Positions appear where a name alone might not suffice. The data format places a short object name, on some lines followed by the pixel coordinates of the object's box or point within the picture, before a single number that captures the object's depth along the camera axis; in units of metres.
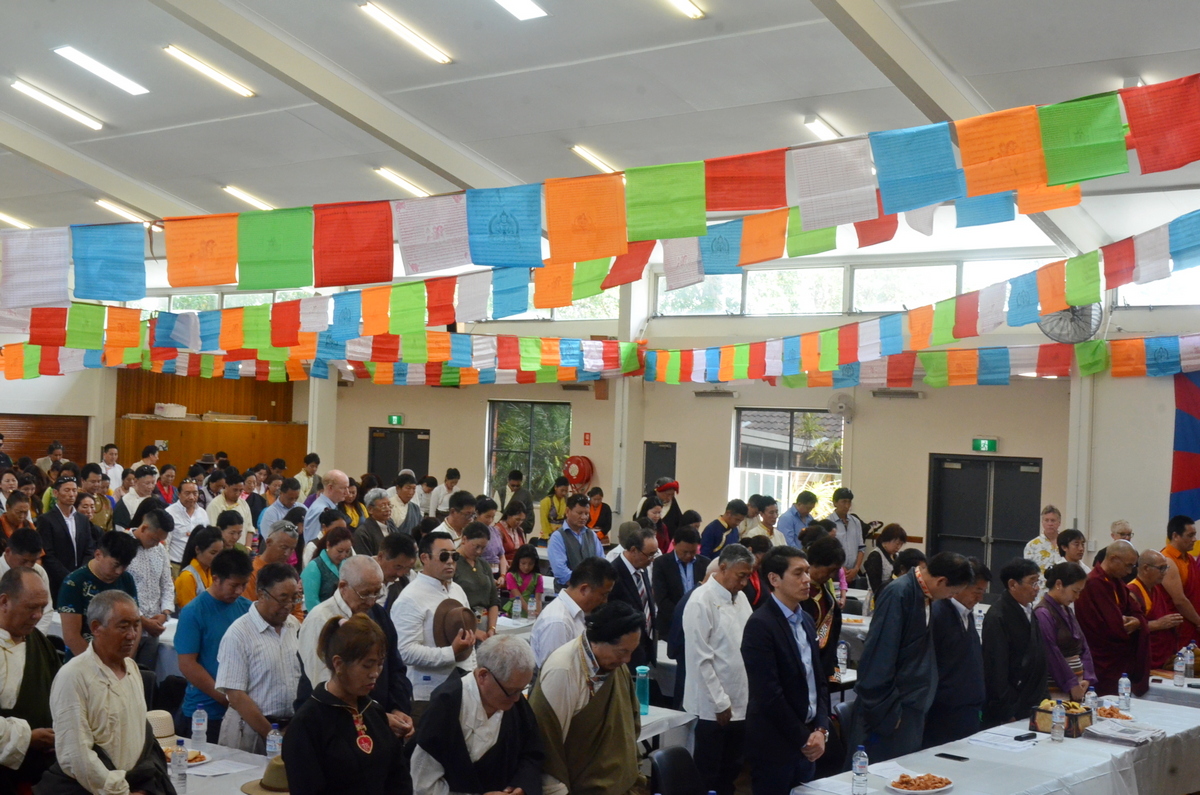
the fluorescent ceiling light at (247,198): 14.65
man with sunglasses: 5.34
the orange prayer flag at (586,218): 6.01
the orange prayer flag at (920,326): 10.72
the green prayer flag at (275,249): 7.12
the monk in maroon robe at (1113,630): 7.13
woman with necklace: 3.37
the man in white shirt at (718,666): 5.48
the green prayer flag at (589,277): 8.38
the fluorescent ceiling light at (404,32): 9.31
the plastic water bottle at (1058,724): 5.53
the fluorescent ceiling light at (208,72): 10.56
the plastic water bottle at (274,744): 4.52
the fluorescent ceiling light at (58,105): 12.09
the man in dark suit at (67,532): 8.39
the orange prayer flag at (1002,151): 4.98
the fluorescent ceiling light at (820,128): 10.19
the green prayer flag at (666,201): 5.83
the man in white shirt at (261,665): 4.65
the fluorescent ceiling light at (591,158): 11.70
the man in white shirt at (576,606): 4.89
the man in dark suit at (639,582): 6.57
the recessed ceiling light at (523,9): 8.80
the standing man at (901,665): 5.41
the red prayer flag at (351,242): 6.99
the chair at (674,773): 4.43
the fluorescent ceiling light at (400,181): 13.08
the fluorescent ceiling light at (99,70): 10.91
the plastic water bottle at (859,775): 4.40
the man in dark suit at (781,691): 4.87
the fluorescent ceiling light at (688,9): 8.50
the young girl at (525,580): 8.54
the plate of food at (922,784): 4.50
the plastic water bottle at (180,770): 4.15
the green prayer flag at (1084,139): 4.77
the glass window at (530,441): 18.92
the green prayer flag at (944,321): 10.47
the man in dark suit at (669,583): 7.77
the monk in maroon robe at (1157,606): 8.01
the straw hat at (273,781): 4.08
